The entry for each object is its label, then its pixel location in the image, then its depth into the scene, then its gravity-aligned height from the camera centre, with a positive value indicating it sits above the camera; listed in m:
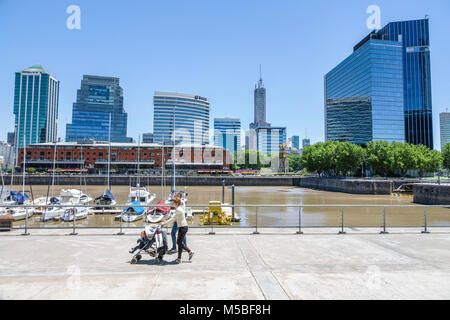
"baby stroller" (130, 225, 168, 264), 8.25 -2.28
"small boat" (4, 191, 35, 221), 26.99 -4.03
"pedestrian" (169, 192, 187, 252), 8.70 -2.09
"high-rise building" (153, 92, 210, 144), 192.62 +40.27
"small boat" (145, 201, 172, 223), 25.22 -4.10
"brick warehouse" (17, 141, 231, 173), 112.50 +6.25
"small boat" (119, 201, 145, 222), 26.03 -4.24
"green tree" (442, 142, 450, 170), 87.27 +5.14
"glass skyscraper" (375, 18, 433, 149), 149.62 +57.41
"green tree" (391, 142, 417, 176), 78.69 +4.25
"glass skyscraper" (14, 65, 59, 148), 182.12 +55.72
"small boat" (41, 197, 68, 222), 26.39 -4.24
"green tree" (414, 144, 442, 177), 79.94 +4.12
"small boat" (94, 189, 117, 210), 35.25 -3.79
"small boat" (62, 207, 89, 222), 26.23 -4.36
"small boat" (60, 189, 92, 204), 34.63 -3.37
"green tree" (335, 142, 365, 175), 86.44 +5.22
